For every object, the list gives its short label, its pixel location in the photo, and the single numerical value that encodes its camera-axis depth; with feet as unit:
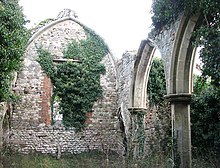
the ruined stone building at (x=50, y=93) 35.04
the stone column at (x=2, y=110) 33.53
